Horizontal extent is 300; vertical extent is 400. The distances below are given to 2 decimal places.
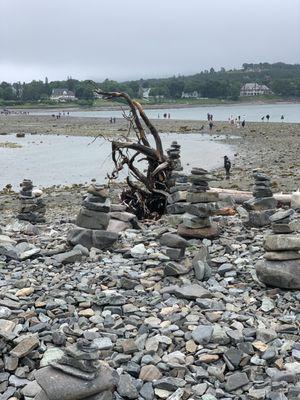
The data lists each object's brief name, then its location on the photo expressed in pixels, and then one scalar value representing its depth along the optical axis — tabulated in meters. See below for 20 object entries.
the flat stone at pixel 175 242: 10.79
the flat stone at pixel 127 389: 6.50
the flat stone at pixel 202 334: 7.48
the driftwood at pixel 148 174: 16.83
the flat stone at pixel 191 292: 8.85
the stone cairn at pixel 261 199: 14.14
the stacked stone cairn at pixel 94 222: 11.82
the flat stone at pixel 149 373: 6.79
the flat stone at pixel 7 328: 7.34
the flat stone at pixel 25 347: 7.02
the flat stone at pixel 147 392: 6.48
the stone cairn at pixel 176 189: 14.70
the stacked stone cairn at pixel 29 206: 18.59
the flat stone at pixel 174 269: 9.78
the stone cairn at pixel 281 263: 9.12
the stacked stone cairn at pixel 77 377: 6.16
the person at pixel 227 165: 28.80
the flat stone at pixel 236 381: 6.65
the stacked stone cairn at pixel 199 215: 12.25
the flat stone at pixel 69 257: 10.81
